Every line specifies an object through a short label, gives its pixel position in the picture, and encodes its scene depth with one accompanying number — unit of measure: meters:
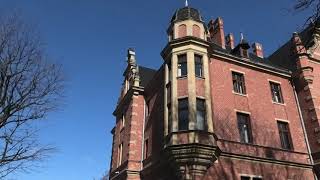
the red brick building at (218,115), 18.73
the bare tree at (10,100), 13.84
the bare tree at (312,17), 8.86
